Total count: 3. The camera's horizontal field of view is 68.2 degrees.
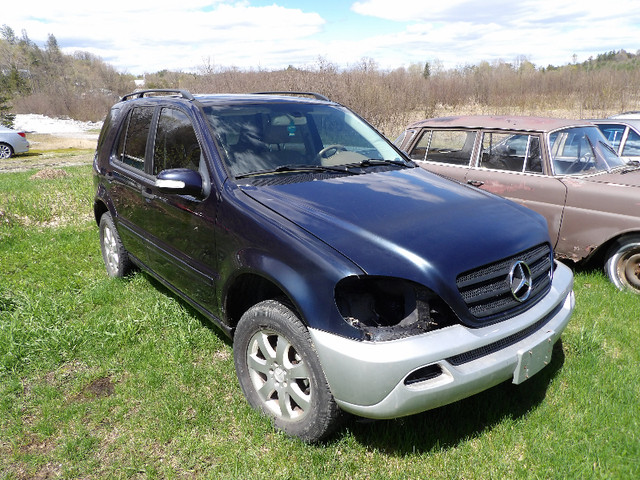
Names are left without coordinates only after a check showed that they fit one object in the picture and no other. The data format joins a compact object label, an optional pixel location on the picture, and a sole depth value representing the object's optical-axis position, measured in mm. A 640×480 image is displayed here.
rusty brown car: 4738
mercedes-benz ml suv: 2254
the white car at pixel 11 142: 20969
